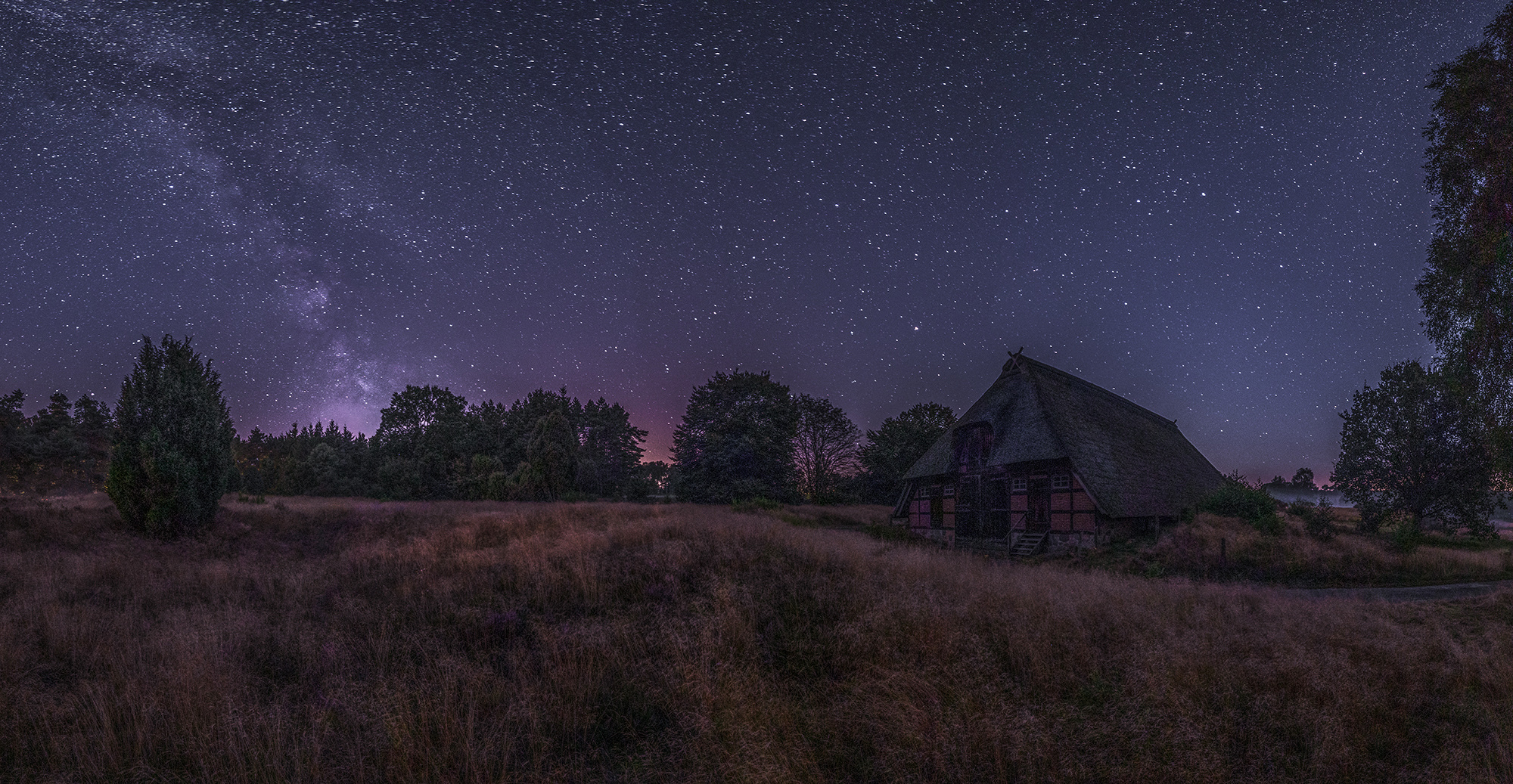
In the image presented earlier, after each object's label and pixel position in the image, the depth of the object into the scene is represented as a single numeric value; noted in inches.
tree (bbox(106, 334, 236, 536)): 510.9
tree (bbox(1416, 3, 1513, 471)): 400.5
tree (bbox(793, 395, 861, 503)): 2096.5
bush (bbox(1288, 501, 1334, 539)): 720.1
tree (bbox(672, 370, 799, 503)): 1540.4
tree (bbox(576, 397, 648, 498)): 2208.4
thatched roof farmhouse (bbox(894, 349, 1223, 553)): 747.4
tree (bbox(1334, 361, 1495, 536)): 977.5
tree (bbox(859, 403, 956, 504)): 1871.3
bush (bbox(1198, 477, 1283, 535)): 808.9
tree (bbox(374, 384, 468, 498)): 1852.9
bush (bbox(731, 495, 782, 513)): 1247.5
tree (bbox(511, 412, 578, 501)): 1373.0
